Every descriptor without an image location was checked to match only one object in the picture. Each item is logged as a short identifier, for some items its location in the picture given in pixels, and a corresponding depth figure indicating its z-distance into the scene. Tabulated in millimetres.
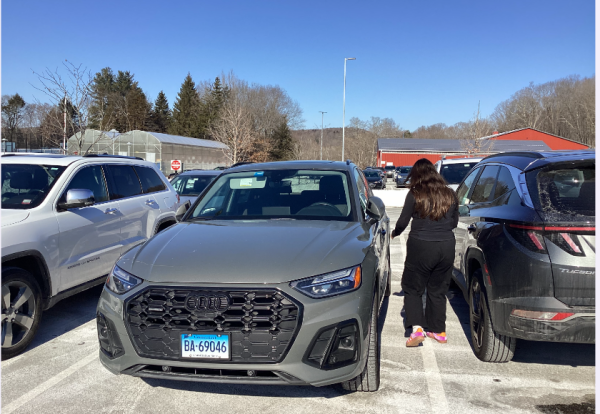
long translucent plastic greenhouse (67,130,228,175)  44344
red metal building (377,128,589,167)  68556
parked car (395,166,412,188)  37172
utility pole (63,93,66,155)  15125
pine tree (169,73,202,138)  79500
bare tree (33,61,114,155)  15562
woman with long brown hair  4297
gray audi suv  2871
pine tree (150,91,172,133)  84875
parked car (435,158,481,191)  12780
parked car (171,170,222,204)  11789
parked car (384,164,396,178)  56156
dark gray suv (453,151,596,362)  3213
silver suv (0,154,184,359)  4219
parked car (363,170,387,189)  32750
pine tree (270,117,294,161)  67688
